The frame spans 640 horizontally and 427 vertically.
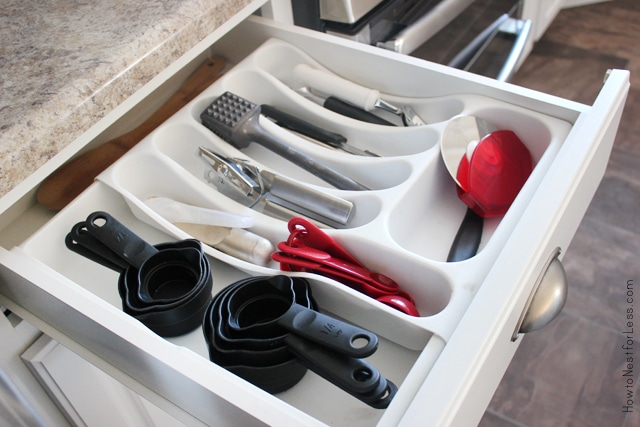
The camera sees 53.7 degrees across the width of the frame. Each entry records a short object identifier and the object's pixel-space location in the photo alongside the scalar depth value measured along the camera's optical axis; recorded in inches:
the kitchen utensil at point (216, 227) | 25.4
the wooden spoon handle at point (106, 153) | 28.8
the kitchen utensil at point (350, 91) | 31.3
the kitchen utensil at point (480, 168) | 27.5
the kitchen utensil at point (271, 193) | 26.6
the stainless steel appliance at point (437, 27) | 35.3
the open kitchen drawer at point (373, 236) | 19.7
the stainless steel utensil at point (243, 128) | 29.0
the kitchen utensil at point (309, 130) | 30.6
